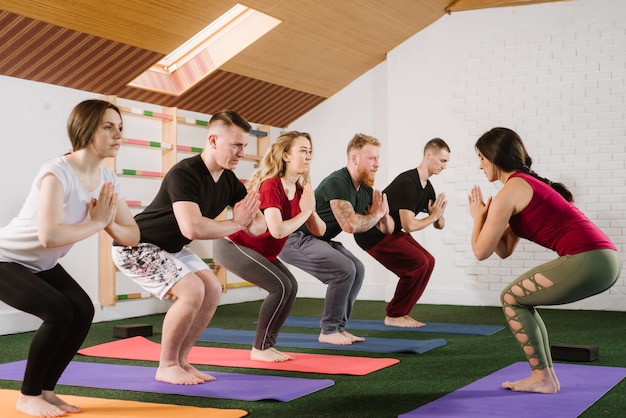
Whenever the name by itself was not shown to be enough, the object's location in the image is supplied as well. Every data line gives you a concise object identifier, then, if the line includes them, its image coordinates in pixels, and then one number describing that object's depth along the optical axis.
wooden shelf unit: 6.38
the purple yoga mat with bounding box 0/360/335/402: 3.37
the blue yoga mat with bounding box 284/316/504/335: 5.54
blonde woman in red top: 4.12
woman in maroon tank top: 3.14
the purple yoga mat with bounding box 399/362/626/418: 2.97
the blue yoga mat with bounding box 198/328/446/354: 4.66
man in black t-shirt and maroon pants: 5.67
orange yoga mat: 2.96
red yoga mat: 4.02
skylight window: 6.84
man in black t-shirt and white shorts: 3.45
